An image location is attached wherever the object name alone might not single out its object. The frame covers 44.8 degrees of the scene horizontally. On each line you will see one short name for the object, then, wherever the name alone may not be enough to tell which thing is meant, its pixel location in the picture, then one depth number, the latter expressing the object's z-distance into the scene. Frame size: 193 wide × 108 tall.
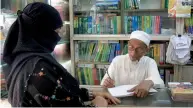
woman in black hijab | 1.09
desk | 1.36
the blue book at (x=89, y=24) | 3.57
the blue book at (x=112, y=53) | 3.53
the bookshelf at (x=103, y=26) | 3.40
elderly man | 2.24
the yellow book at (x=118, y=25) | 3.49
